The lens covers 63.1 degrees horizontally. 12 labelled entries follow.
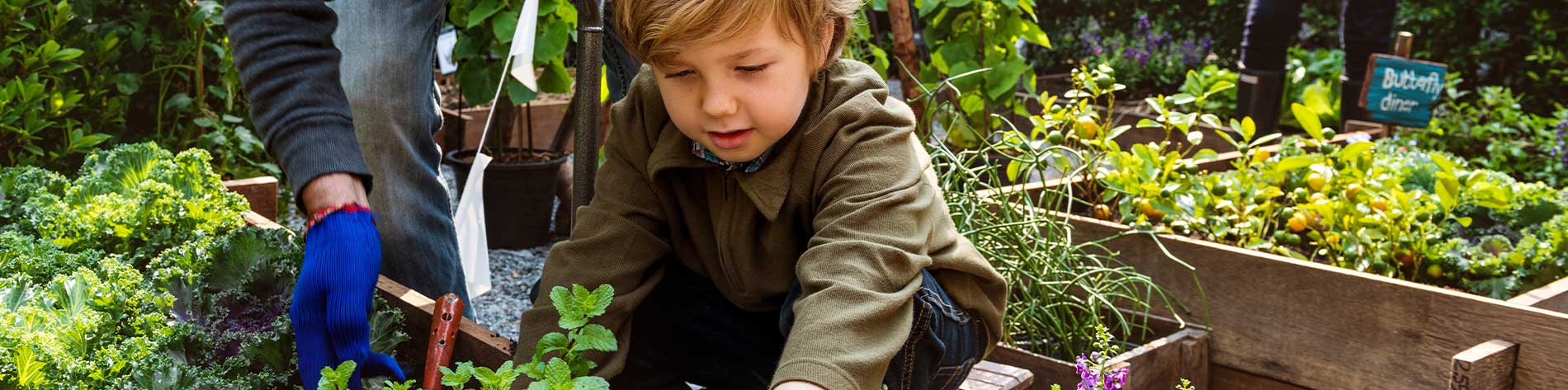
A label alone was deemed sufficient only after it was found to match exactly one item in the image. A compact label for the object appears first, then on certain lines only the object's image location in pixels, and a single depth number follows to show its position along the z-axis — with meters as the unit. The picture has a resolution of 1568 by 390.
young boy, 1.22
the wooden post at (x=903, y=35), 2.90
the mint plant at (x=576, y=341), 1.11
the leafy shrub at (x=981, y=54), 2.87
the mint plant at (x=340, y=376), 1.12
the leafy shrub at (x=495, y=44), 2.99
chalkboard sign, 3.36
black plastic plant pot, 3.41
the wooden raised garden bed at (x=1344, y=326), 1.74
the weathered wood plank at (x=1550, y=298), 1.86
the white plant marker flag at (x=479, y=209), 1.73
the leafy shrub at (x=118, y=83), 2.52
